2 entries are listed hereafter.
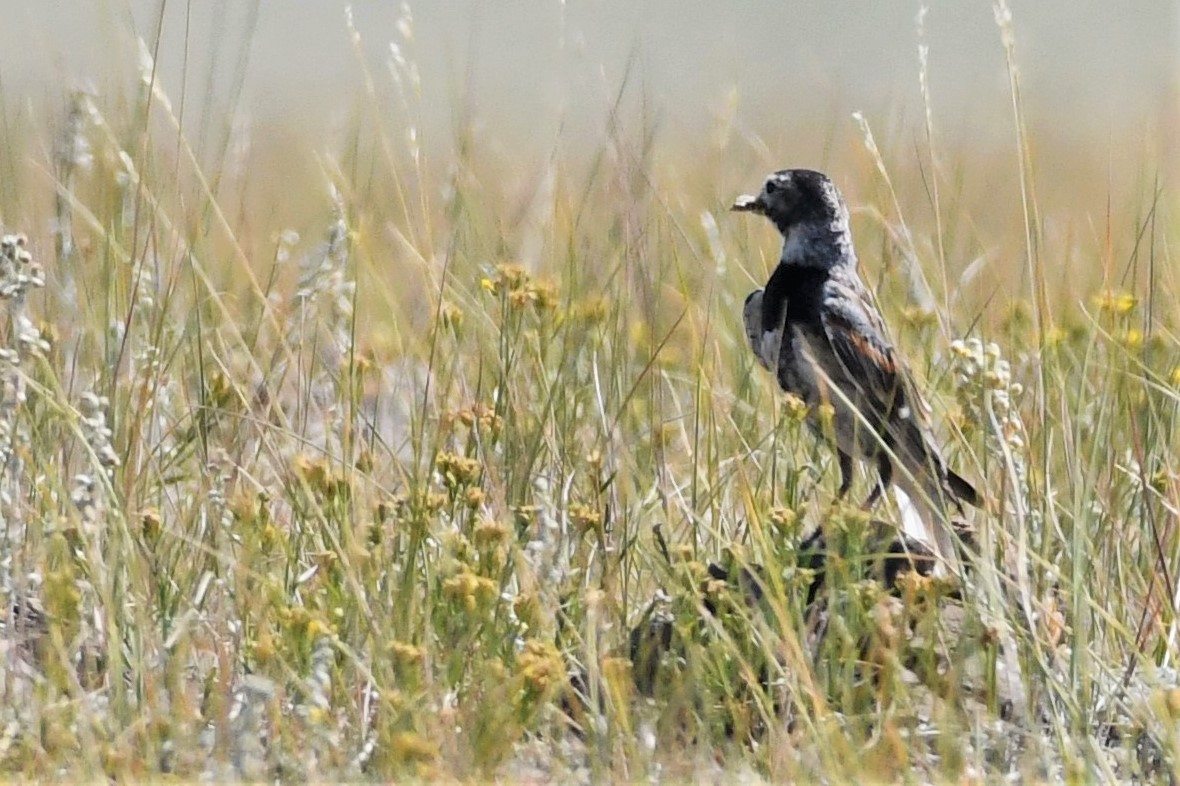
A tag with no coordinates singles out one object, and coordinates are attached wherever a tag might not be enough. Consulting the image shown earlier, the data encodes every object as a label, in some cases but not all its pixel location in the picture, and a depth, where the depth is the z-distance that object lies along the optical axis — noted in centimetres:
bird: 666
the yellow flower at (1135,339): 672
